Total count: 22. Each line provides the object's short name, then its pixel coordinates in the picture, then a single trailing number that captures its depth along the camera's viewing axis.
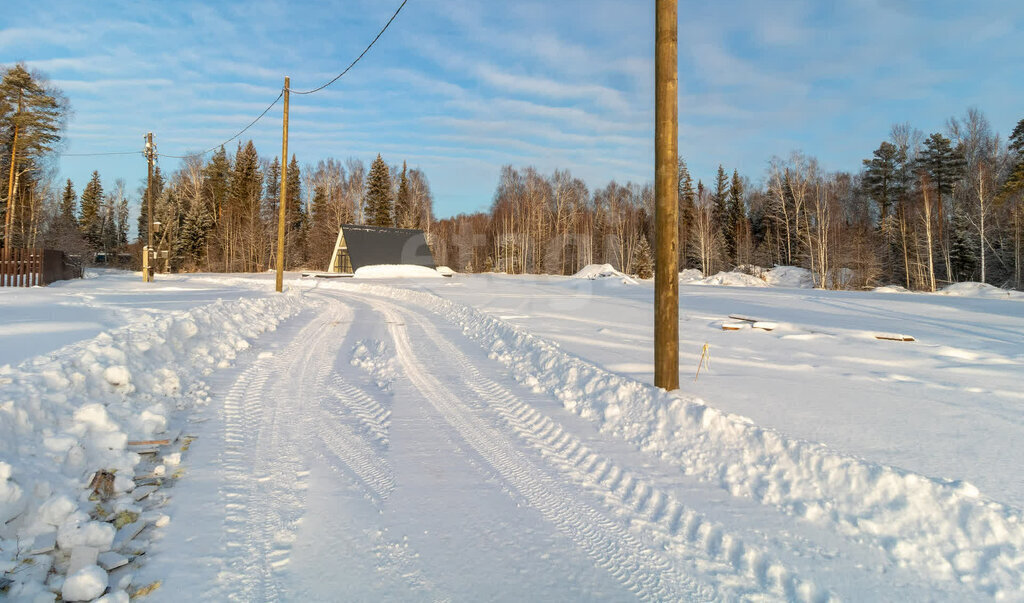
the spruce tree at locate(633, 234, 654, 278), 52.94
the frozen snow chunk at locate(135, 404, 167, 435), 4.59
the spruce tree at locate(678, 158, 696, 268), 60.09
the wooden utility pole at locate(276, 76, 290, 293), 21.08
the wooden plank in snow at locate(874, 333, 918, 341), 10.23
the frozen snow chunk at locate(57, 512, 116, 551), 2.77
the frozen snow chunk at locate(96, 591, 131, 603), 2.35
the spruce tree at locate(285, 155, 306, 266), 59.53
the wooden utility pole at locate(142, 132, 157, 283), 29.41
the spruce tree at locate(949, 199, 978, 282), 35.22
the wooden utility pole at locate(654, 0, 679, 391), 5.86
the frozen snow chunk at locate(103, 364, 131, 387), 5.26
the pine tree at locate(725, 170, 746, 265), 56.38
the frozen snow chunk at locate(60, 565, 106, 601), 2.39
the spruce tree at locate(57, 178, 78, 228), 54.06
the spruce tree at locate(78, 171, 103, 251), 68.19
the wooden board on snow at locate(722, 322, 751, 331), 12.09
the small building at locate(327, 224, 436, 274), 46.19
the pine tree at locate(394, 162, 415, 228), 63.28
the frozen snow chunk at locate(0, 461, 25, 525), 2.86
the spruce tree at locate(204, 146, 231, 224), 60.47
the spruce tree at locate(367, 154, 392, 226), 60.78
